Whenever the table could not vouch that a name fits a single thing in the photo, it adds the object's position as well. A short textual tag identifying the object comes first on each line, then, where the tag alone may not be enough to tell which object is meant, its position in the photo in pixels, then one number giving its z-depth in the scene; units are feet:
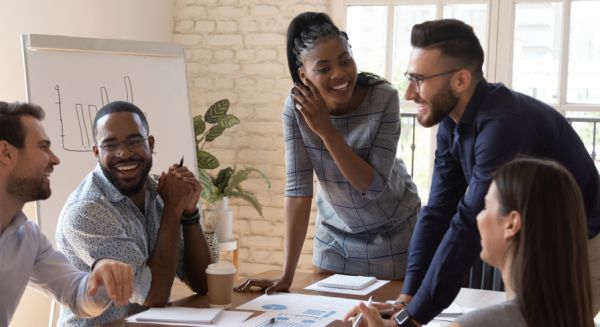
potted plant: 14.66
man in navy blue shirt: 5.89
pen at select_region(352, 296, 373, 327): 5.91
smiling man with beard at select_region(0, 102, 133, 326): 6.56
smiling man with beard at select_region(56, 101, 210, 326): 6.96
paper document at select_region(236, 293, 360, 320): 6.73
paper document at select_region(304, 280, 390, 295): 7.50
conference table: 7.19
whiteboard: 9.82
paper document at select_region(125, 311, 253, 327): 6.29
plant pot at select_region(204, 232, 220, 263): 13.75
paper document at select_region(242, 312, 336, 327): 6.29
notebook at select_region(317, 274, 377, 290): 7.58
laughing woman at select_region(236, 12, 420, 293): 7.85
